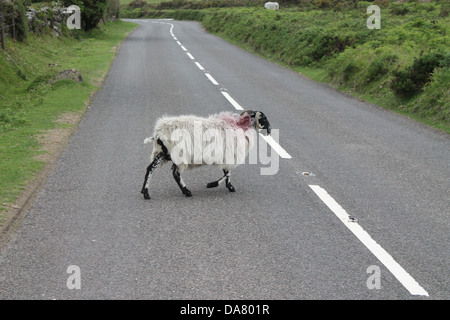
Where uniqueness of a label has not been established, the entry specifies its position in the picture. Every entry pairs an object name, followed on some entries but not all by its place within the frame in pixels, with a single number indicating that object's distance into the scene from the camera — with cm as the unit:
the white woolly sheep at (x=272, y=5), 5616
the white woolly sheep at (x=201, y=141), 693
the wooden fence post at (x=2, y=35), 1936
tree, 3428
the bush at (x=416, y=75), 1476
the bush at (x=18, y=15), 2103
